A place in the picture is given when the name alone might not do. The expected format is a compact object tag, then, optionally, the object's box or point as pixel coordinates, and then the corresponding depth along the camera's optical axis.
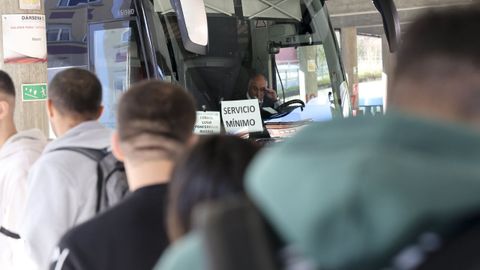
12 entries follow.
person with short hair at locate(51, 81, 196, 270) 2.19
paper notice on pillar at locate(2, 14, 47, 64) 5.94
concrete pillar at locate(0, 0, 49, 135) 5.94
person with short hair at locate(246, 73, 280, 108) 6.99
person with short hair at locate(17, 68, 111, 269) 2.85
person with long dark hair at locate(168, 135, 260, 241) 1.58
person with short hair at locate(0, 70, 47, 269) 3.41
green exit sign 5.99
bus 6.70
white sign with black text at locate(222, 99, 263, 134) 6.66
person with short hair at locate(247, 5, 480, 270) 1.07
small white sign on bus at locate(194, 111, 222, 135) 6.57
